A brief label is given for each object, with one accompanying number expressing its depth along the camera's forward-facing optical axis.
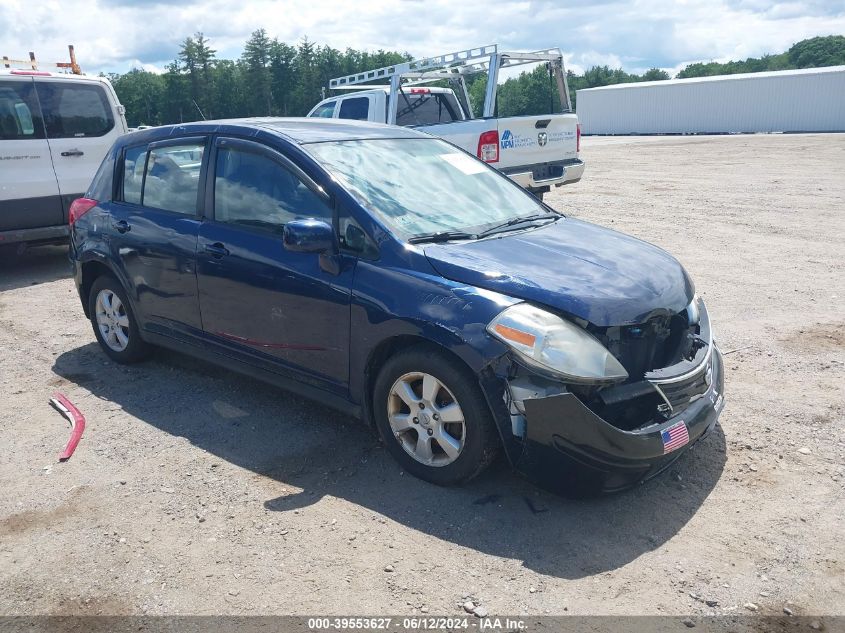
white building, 41.41
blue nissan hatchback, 3.31
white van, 8.28
